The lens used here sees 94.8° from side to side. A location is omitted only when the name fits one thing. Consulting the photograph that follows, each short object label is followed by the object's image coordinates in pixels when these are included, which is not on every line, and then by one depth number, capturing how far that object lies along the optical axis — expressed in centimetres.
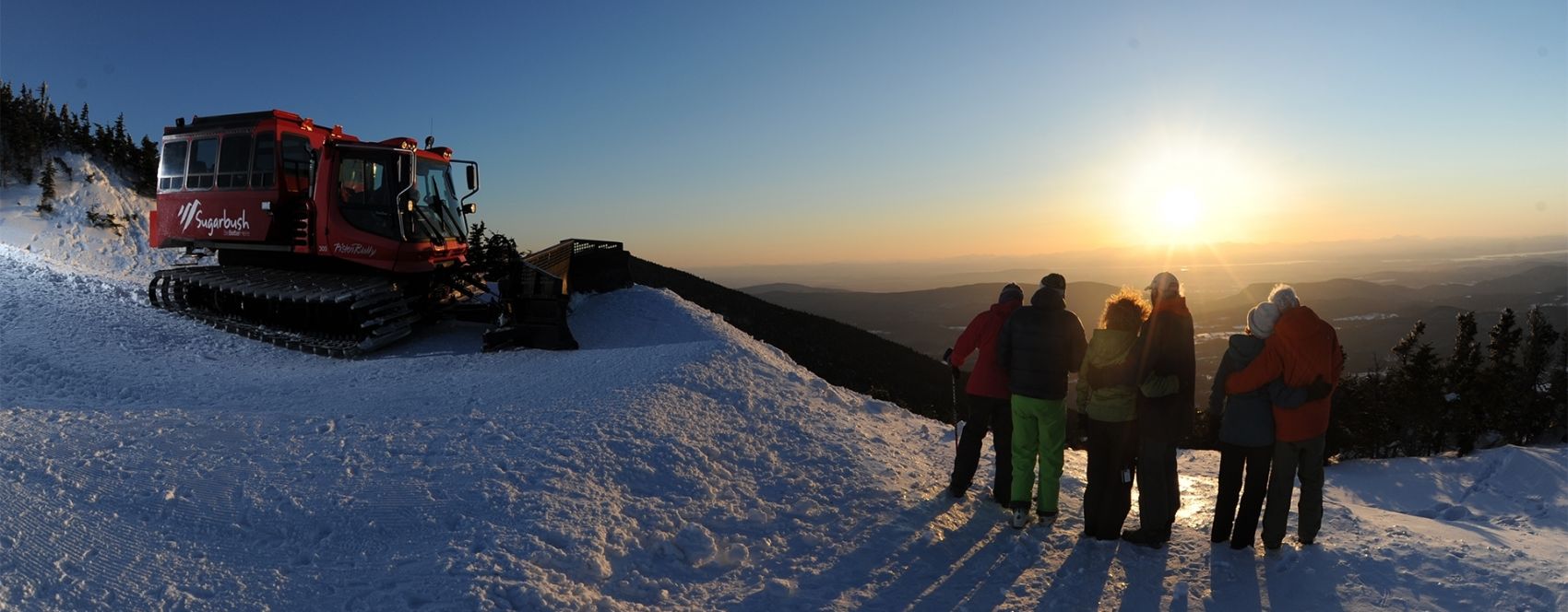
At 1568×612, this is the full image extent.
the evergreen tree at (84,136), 2594
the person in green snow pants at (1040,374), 548
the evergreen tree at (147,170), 2559
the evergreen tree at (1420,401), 1853
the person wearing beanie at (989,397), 600
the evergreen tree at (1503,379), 1903
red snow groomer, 1127
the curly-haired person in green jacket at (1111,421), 525
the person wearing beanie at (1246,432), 512
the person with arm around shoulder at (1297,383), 495
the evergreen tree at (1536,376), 1914
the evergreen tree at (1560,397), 1864
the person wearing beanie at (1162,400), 515
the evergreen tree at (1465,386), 1827
